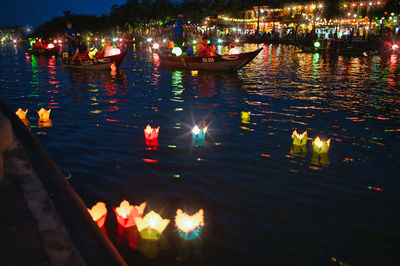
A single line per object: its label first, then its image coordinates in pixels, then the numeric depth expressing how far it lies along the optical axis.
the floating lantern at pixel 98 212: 3.77
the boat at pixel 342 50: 32.66
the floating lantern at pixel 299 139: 6.95
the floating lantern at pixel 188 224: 3.84
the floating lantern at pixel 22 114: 9.13
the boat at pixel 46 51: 37.53
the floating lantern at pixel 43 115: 9.45
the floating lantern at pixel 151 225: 3.71
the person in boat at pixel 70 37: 21.67
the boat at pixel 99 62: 20.88
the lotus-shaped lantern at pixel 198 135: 7.52
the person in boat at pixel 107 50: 22.50
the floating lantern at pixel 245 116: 9.39
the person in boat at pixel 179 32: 22.66
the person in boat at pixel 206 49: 20.37
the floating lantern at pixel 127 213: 3.90
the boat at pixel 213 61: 18.70
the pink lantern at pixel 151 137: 7.25
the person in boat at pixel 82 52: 22.00
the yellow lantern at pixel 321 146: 6.47
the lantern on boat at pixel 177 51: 22.83
